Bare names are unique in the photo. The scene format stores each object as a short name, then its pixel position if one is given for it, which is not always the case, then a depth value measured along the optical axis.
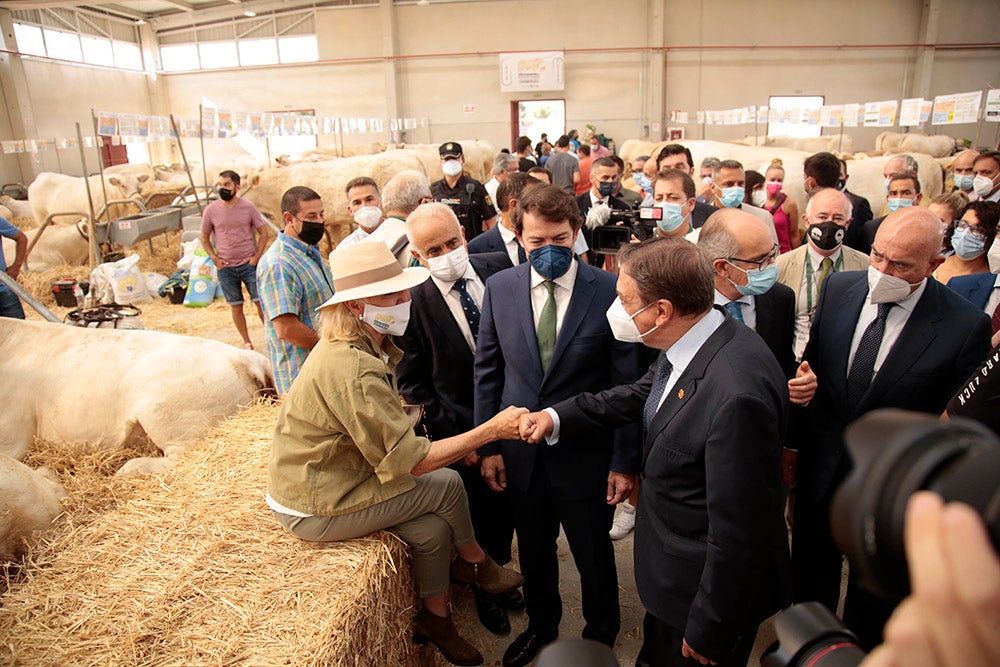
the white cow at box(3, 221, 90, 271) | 10.36
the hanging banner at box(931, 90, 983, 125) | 9.12
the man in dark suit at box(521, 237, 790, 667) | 1.74
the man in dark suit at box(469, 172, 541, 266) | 4.09
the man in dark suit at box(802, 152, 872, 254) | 4.74
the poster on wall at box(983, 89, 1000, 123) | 8.04
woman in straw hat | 2.11
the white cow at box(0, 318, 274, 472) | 3.67
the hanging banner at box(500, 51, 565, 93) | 22.58
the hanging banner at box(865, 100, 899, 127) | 10.93
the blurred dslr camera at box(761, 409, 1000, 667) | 0.61
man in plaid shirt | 3.64
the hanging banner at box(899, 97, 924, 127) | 10.22
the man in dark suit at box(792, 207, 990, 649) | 2.25
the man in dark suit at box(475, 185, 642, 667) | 2.52
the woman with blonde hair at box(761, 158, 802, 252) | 5.29
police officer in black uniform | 6.49
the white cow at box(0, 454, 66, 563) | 2.61
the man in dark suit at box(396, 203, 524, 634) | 2.92
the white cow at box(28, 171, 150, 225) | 12.94
